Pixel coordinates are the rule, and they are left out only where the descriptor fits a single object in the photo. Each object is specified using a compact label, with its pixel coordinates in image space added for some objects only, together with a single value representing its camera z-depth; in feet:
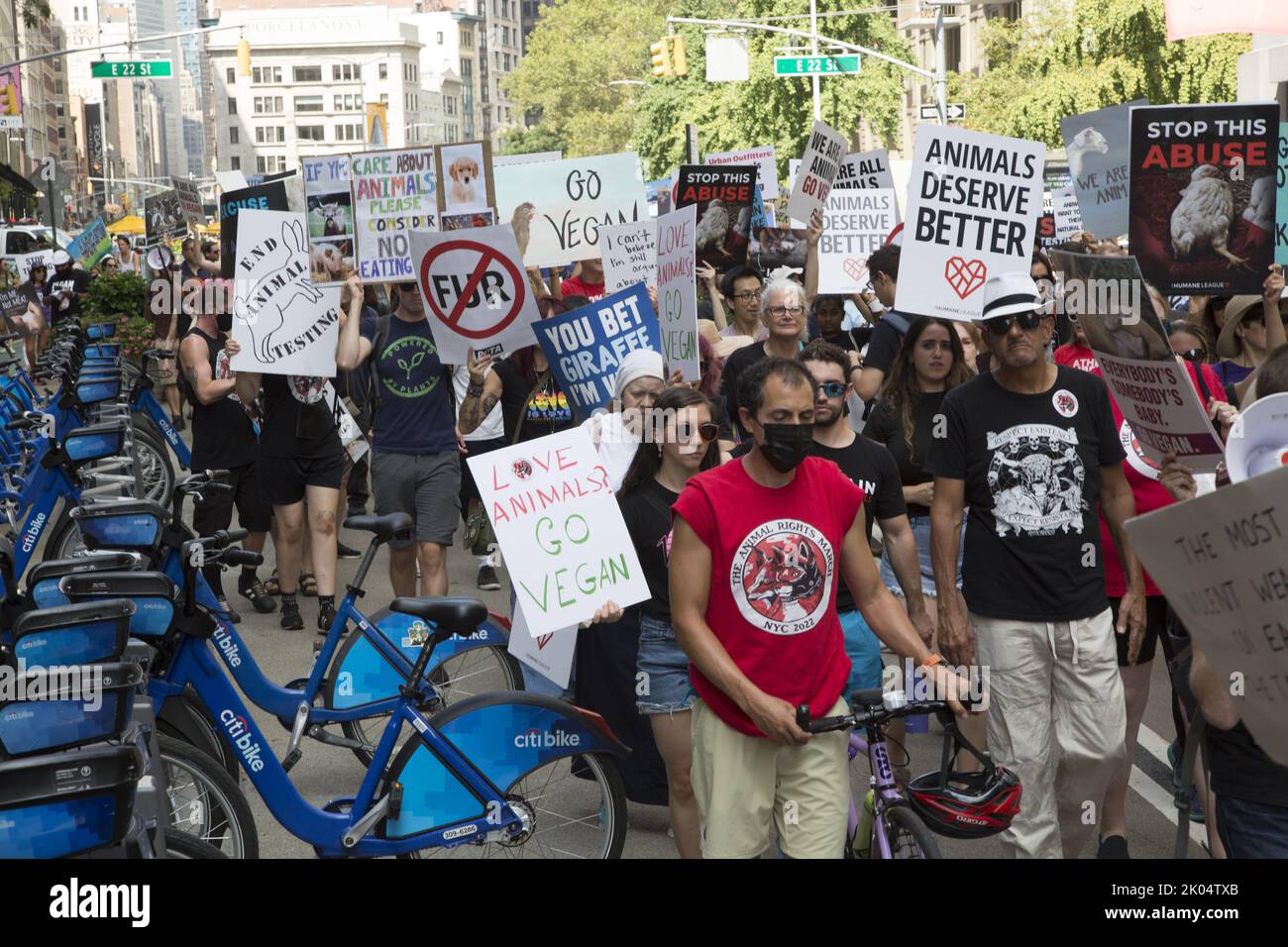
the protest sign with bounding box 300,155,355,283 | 39.42
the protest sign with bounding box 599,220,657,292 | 33.78
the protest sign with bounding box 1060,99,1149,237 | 37.68
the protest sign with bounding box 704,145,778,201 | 60.75
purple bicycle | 13.60
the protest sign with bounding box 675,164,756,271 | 41.47
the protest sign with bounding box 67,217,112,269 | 75.77
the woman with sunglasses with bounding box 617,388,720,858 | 17.52
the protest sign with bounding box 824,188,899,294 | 41.47
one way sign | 110.38
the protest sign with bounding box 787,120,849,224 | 38.24
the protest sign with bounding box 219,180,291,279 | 34.45
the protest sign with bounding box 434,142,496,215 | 38.06
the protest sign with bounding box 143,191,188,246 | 58.80
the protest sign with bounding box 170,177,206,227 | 59.62
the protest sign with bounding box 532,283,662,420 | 24.93
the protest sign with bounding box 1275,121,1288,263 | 31.48
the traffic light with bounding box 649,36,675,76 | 108.17
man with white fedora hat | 17.39
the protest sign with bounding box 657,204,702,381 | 25.81
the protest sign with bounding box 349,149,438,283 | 37.01
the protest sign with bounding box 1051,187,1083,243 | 54.44
